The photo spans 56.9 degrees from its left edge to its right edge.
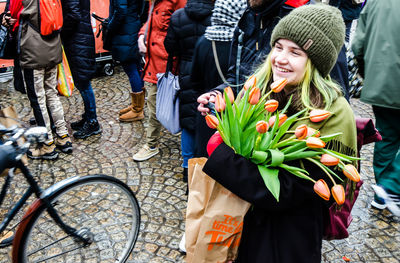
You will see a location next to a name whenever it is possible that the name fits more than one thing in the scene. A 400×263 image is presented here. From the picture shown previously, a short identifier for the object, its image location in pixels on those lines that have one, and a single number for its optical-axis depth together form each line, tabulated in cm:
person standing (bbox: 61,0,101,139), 403
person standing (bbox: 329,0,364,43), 609
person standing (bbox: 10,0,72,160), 363
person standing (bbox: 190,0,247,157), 257
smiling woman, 156
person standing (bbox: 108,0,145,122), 436
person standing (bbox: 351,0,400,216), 300
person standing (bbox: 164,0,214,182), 298
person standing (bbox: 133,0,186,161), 375
